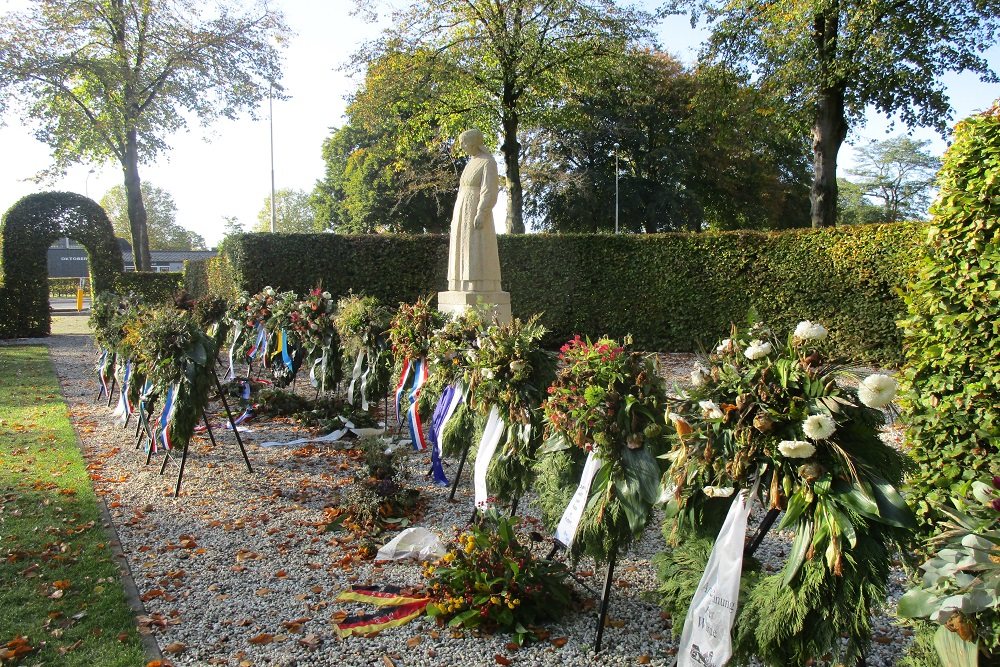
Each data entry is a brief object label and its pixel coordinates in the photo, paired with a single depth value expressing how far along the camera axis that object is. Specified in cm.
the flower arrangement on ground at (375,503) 455
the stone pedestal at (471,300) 861
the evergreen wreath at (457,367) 471
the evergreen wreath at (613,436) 288
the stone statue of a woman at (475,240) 848
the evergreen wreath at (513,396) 383
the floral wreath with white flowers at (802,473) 205
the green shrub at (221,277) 1532
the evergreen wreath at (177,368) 537
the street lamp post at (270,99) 2500
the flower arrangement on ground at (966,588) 152
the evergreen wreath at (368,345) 707
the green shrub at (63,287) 3875
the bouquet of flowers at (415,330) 613
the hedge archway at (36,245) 1703
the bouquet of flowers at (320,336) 811
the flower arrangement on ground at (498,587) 317
